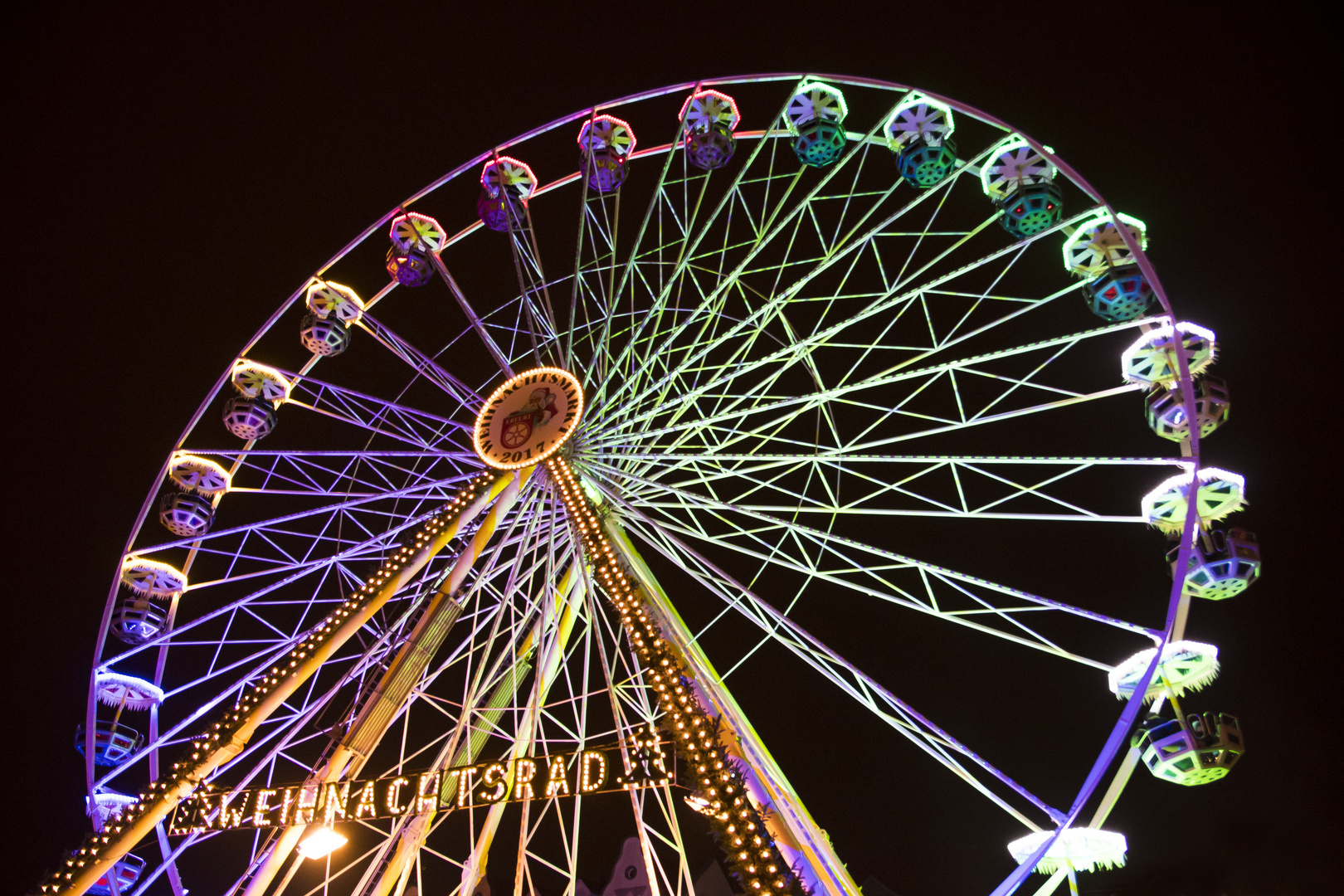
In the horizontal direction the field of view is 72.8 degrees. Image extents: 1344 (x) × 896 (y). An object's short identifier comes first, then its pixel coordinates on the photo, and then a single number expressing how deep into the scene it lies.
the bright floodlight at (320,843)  10.66
